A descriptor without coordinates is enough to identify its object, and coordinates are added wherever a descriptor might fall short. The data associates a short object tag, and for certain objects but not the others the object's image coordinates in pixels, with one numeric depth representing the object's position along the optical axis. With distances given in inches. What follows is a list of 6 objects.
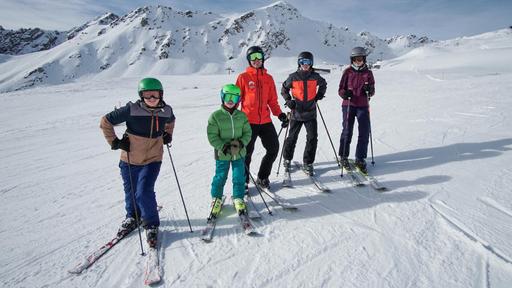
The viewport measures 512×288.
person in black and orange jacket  196.4
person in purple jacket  208.1
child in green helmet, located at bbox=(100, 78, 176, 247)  139.1
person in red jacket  177.6
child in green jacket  154.3
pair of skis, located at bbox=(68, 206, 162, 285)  116.5
